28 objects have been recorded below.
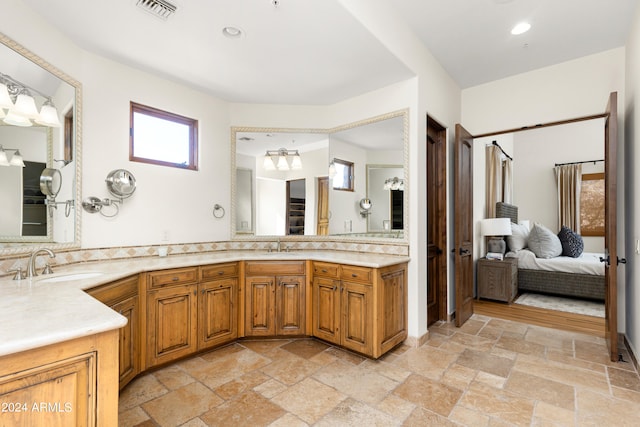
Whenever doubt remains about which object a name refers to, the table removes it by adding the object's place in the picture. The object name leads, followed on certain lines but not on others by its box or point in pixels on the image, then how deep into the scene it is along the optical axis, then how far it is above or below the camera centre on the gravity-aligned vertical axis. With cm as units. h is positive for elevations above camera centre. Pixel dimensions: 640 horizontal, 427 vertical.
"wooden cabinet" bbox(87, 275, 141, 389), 201 -73
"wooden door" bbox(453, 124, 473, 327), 350 -9
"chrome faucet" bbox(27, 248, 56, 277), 196 -30
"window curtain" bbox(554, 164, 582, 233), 634 +41
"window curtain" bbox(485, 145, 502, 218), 533 +66
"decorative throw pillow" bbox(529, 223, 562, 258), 495 -46
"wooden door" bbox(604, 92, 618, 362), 260 -8
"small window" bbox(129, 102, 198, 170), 293 +79
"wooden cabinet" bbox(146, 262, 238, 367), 245 -82
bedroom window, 621 +20
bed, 439 -90
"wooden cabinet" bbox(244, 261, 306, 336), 304 -83
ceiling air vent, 202 +139
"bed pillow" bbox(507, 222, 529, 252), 521 -41
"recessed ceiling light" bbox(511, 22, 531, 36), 275 +170
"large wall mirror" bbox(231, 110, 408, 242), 357 +39
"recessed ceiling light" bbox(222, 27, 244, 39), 231 +140
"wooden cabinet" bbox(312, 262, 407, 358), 263 -83
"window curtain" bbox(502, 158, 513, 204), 623 +73
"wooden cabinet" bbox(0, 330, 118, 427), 96 -57
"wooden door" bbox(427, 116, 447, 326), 363 -7
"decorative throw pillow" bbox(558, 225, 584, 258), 500 -47
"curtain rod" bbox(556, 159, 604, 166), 621 +110
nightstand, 441 -94
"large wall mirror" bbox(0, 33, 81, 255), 196 +41
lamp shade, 459 -18
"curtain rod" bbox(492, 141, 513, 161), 547 +127
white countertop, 101 -40
